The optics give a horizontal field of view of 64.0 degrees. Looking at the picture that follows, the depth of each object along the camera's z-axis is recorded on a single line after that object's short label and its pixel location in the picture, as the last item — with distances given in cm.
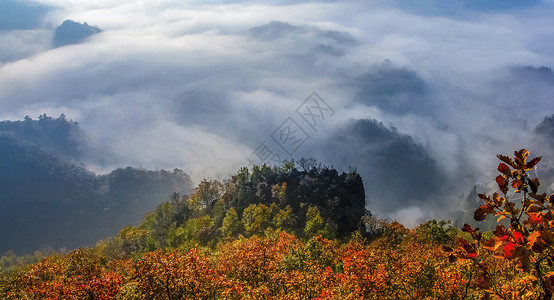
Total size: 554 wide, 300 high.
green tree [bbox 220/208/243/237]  11754
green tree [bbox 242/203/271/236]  11481
